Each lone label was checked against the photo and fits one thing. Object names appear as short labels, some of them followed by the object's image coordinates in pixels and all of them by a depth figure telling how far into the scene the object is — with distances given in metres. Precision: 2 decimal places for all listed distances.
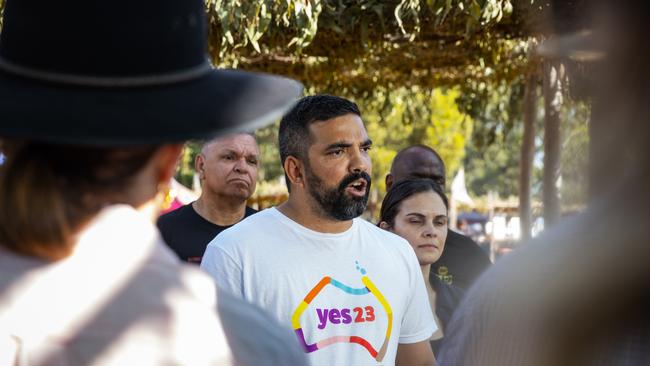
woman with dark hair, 4.76
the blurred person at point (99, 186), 1.29
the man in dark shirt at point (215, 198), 4.89
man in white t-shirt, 3.22
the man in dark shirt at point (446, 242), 5.52
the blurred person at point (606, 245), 0.96
